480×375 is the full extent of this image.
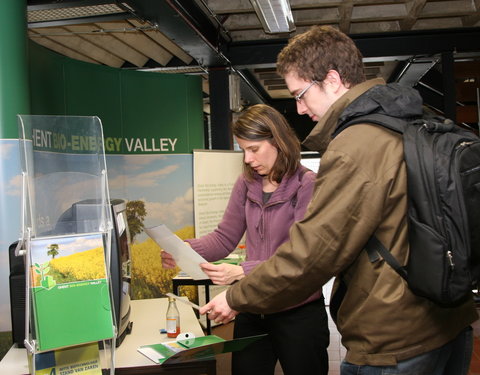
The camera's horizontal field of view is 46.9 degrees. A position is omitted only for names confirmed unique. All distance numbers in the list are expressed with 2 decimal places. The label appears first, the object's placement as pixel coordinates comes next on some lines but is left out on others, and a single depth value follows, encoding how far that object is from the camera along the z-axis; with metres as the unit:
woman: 2.14
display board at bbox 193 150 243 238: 5.68
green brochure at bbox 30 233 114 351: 1.56
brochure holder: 1.57
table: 1.89
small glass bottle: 2.20
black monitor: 1.72
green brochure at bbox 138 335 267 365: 1.82
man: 1.34
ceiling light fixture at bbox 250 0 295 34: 4.44
